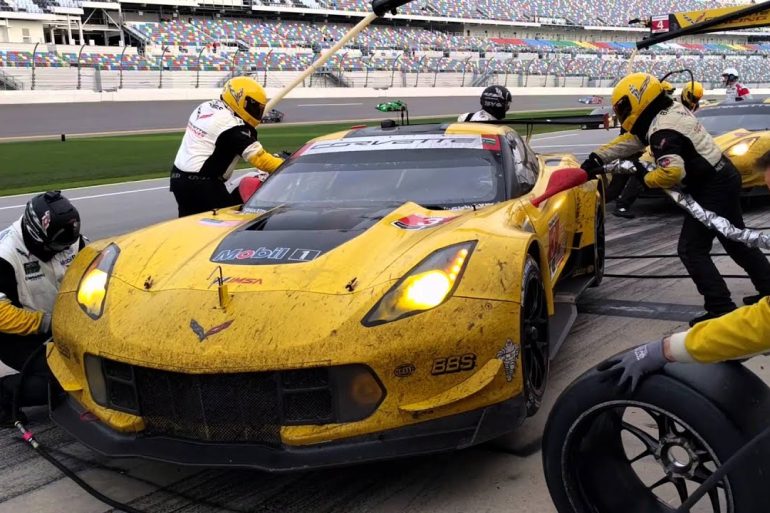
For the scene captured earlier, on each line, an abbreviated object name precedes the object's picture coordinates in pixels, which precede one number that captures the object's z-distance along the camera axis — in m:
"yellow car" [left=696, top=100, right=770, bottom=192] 8.52
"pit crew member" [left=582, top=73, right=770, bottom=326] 4.74
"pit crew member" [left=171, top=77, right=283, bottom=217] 5.56
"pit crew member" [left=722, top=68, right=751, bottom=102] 12.70
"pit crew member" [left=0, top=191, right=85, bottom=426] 3.62
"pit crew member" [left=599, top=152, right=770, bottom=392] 2.01
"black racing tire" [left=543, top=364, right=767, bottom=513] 2.03
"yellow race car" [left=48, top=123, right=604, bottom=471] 2.62
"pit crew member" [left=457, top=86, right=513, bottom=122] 7.70
